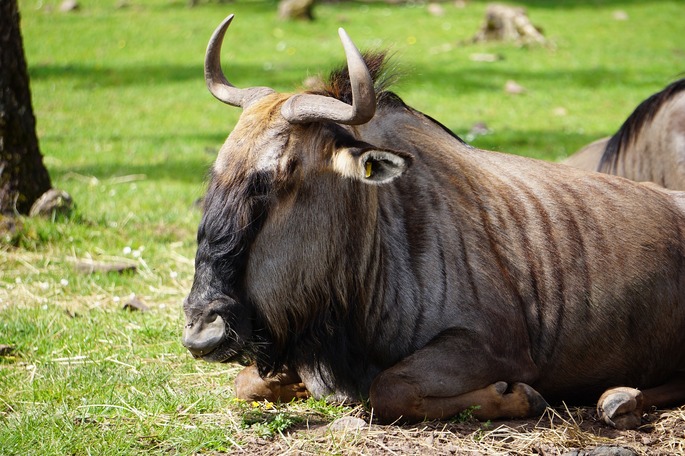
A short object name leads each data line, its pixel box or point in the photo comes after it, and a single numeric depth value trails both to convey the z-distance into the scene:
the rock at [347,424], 9.08
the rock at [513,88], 35.34
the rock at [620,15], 50.34
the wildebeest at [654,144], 15.90
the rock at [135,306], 13.85
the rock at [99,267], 15.50
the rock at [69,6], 48.28
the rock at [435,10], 50.69
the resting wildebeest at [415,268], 9.09
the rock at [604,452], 8.69
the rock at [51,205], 17.20
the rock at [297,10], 47.16
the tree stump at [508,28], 42.84
